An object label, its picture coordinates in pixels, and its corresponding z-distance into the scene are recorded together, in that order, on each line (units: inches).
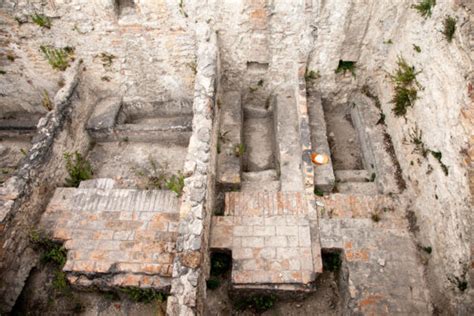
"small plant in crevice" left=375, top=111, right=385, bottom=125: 231.3
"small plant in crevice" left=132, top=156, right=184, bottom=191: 226.5
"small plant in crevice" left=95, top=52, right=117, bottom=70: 236.5
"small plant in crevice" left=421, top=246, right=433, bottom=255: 171.8
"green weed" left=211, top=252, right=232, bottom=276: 189.8
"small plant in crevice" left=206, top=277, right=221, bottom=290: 185.8
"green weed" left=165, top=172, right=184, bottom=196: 195.6
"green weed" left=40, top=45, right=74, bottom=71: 233.0
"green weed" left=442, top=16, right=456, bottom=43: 152.3
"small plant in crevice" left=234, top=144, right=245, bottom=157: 212.9
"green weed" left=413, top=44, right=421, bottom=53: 184.3
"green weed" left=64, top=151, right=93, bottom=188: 221.1
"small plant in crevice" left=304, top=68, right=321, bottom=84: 238.2
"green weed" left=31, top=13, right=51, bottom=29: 214.5
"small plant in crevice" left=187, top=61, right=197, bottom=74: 239.6
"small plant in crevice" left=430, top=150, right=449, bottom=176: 158.9
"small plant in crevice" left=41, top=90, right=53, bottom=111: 241.1
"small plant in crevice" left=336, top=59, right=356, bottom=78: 237.2
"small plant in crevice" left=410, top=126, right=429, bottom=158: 179.6
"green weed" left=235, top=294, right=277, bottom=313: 182.4
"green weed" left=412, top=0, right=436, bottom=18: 172.9
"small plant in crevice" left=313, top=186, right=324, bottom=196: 201.2
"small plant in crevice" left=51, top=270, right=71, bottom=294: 184.4
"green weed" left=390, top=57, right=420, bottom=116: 190.7
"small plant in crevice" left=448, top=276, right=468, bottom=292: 144.7
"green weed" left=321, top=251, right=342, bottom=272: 190.1
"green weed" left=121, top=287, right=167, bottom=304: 175.5
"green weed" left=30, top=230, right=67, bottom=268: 187.6
